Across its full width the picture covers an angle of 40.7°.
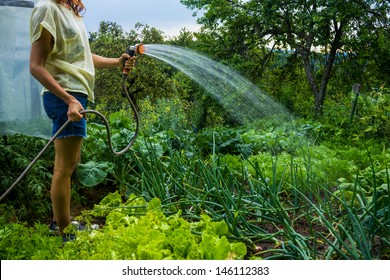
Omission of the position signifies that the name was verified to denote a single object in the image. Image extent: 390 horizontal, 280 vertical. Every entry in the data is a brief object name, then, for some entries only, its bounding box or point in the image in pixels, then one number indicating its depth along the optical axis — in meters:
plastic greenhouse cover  3.37
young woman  2.25
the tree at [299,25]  10.48
